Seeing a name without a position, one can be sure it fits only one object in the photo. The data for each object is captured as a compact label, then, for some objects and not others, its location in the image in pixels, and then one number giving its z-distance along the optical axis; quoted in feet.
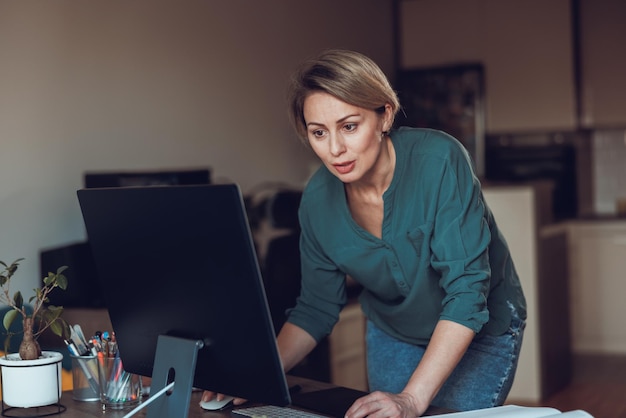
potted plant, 5.09
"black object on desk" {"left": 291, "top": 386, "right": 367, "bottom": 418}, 4.89
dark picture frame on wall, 20.21
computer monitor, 3.91
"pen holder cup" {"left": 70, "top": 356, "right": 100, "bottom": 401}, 5.22
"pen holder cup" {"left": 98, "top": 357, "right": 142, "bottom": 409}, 5.13
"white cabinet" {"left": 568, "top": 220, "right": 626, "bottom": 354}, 18.60
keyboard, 4.70
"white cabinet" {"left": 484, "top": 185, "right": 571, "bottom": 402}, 14.12
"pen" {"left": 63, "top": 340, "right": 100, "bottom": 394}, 5.22
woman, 5.10
